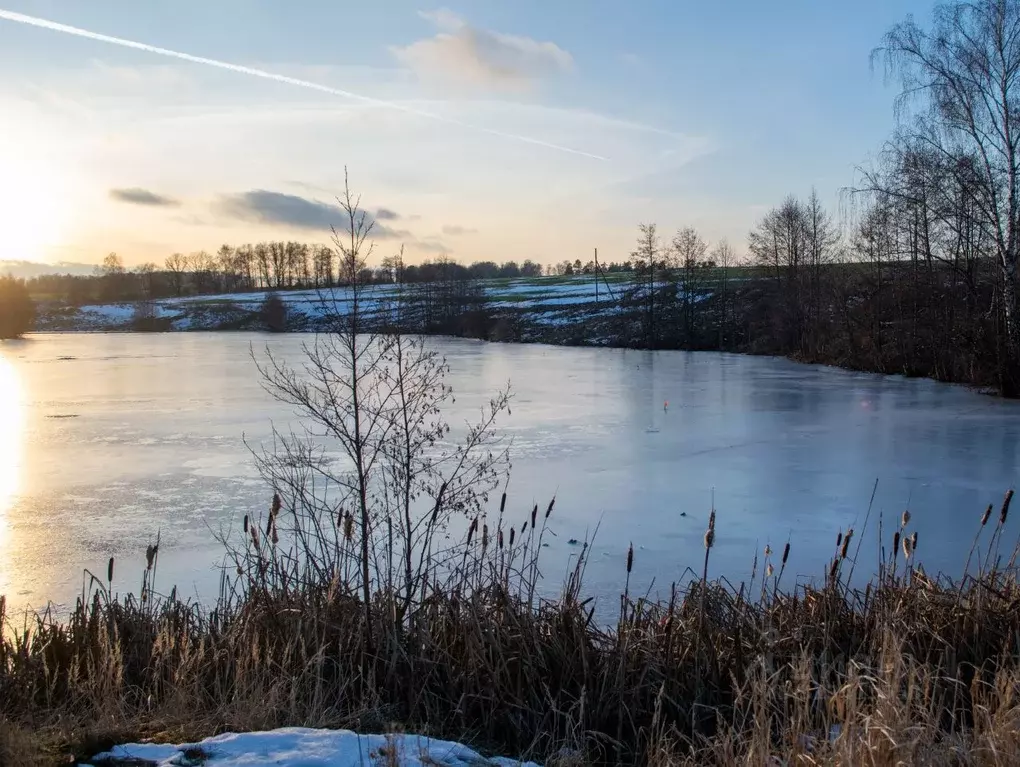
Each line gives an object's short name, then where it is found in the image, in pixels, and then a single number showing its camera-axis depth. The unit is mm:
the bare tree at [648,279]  36719
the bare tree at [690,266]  38875
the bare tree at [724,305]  34312
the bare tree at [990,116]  13648
